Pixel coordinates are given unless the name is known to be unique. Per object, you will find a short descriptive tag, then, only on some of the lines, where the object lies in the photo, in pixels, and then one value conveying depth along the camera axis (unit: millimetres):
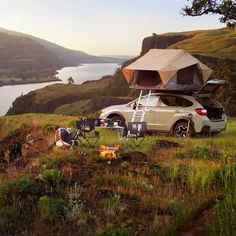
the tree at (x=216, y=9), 16939
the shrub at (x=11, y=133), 14532
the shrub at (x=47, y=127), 13328
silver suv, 12052
